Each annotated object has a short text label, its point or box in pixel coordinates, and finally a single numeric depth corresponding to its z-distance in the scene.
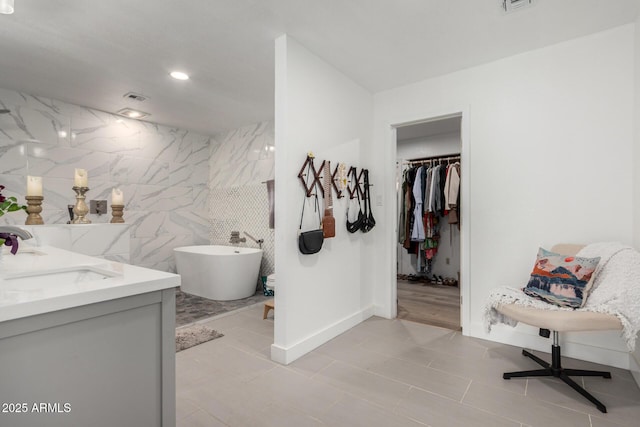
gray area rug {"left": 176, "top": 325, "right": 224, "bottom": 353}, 2.67
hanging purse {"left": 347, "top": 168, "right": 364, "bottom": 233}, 3.06
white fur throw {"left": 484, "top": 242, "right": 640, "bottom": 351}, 1.78
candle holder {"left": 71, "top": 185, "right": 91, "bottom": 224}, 2.73
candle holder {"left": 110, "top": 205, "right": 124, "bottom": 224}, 3.12
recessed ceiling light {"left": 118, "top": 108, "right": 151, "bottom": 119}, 4.03
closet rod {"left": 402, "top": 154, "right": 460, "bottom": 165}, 4.91
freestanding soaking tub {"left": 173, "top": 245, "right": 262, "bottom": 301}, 4.02
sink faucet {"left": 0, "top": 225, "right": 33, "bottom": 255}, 1.36
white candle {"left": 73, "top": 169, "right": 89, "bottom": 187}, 2.72
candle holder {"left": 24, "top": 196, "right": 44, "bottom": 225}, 2.35
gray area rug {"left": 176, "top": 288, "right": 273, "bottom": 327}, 3.37
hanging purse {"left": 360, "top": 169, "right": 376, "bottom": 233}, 3.22
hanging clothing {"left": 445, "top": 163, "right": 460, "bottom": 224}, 4.32
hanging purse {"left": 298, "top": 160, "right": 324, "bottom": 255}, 2.45
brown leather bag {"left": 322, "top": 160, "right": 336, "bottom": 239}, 2.69
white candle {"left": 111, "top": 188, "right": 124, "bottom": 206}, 3.22
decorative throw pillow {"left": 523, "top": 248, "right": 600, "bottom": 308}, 2.05
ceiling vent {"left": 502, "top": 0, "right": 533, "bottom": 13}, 1.99
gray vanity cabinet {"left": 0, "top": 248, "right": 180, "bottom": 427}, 0.81
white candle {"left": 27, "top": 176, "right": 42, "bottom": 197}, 2.33
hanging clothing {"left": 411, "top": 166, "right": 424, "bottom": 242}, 4.67
